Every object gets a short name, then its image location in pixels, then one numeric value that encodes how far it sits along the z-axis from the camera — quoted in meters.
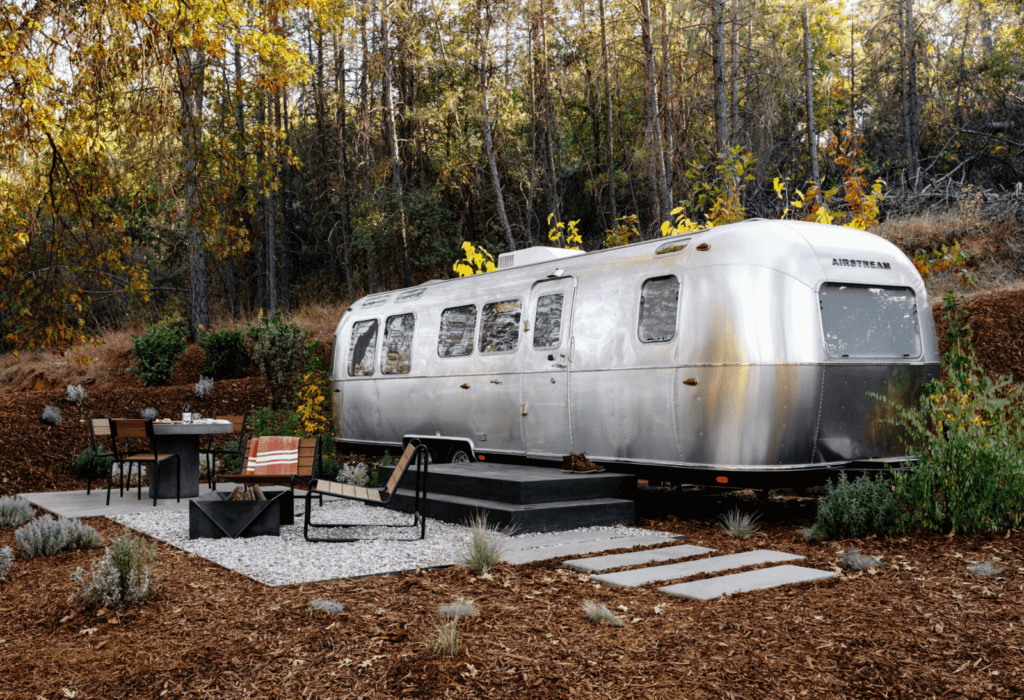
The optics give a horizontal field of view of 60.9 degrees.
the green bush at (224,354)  16.30
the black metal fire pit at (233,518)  7.00
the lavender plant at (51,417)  12.33
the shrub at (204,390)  14.22
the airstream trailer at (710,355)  6.93
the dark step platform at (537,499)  7.20
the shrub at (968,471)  6.29
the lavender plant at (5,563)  5.56
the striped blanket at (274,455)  7.63
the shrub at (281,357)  14.55
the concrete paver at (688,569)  5.40
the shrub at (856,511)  6.48
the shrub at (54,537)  6.38
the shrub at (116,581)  4.74
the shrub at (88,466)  11.34
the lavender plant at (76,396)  12.91
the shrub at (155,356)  15.74
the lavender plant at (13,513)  7.86
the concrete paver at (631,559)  5.81
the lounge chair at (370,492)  6.93
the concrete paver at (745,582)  5.05
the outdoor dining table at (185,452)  9.46
